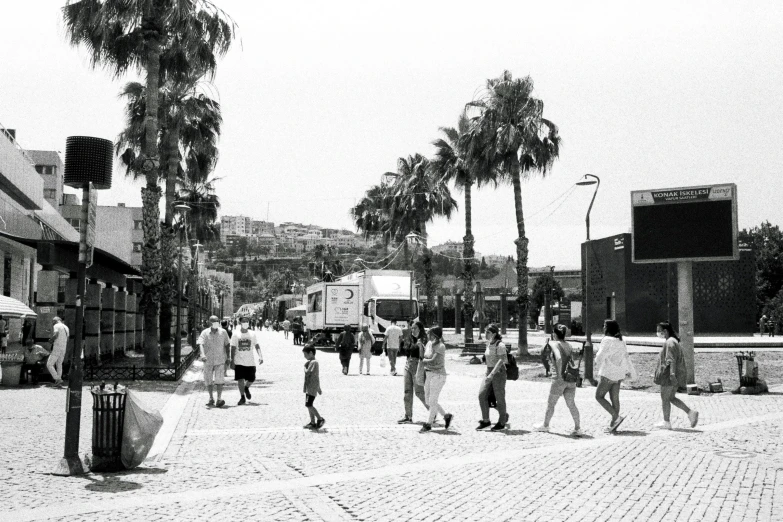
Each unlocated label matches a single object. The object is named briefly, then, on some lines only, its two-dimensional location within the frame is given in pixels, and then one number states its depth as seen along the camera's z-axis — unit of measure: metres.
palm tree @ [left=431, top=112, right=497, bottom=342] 38.97
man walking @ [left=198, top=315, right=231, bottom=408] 15.70
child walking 12.21
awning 21.73
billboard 19.39
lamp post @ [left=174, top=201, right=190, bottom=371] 24.92
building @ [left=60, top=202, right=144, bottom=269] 74.00
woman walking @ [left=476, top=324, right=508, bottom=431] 12.00
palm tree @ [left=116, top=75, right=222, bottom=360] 25.67
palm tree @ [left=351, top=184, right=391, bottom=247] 51.97
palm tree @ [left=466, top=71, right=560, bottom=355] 30.88
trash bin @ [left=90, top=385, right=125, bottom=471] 8.78
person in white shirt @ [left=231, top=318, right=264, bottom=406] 15.41
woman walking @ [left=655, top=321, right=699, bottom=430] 12.23
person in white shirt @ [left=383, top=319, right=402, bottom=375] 25.16
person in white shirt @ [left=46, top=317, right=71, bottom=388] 18.19
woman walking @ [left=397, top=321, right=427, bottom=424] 13.01
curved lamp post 20.80
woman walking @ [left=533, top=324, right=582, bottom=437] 11.60
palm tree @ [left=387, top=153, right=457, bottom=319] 44.91
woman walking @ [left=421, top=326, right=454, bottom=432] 12.19
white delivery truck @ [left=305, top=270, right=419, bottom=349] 38.62
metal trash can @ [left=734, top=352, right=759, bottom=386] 18.27
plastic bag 8.85
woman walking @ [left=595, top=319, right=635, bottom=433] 11.85
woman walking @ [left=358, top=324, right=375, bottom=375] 24.80
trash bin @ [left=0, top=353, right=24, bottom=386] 18.78
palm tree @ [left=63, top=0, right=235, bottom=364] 21.88
